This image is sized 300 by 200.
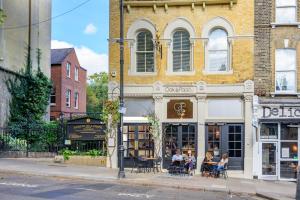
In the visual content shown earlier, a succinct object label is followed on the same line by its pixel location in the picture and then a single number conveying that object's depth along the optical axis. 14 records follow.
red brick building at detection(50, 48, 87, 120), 36.32
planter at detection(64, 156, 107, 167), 18.16
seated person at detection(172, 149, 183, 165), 16.87
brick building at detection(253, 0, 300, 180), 17.93
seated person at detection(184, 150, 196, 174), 16.93
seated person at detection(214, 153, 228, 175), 16.93
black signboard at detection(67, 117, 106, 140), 18.65
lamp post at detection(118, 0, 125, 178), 15.07
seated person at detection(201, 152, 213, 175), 17.27
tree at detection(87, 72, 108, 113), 58.25
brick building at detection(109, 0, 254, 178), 18.00
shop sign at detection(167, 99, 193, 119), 18.15
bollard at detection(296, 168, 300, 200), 10.66
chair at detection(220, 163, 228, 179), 16.92
